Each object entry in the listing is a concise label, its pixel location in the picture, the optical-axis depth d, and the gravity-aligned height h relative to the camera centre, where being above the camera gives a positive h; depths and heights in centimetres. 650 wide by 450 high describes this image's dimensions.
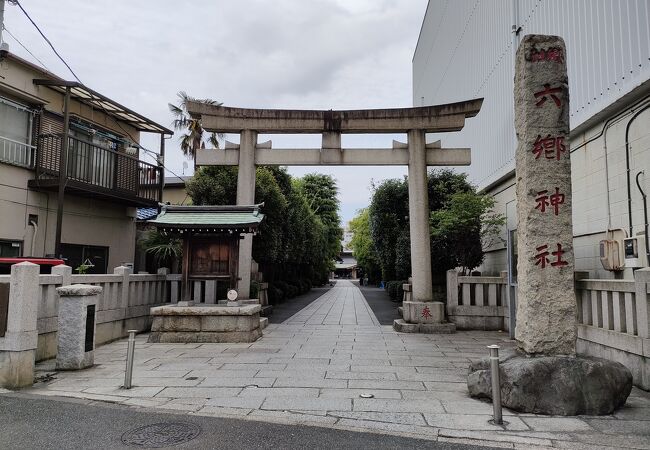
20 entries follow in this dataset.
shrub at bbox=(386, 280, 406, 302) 2414 -140
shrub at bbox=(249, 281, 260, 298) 1673 -97
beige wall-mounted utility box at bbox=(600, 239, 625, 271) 866 +25
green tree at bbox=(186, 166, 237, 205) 1700 +292
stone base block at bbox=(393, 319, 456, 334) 1247 -173
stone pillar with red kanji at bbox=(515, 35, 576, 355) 632 +96
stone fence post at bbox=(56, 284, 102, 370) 784 -116
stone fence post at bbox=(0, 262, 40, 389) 673 -107
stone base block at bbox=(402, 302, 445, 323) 1270 -132
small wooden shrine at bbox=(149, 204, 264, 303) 1172 +58
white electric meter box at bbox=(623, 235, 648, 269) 796 +28
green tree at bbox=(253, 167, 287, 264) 1806 +206
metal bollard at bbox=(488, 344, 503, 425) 527 -135
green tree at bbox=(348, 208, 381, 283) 4144 +201
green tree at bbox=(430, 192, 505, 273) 1434 +128
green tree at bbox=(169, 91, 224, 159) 3067 +909
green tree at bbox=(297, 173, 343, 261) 4453 +626
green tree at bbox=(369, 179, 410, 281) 2022 +243
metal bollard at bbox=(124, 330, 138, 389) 673 -155
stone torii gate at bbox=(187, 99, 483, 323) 1332 +359
